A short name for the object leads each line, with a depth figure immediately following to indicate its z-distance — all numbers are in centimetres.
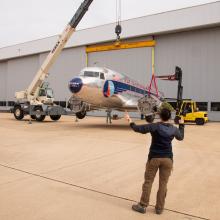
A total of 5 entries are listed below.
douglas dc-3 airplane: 1630
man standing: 441
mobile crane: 2123
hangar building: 2611
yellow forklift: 2252
